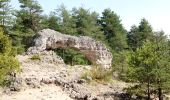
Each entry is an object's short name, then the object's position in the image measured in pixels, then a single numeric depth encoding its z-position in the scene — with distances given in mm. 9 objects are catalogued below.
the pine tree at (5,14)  25243
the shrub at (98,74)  13838
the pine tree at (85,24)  31600
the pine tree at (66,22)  29543
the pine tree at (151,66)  12261
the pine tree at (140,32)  33776
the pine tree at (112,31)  34260
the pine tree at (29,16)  28419
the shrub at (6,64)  10490
